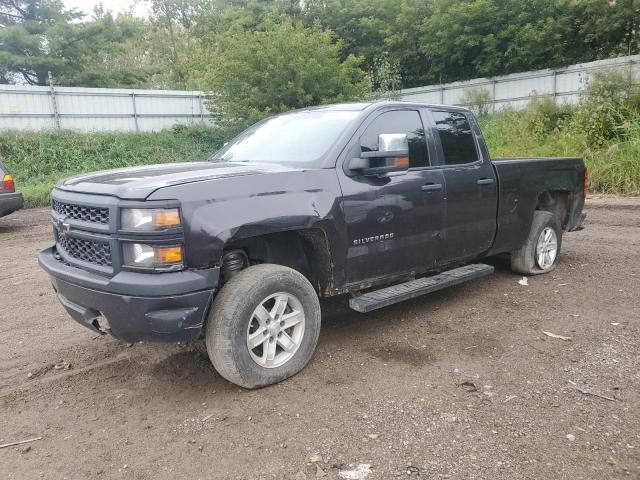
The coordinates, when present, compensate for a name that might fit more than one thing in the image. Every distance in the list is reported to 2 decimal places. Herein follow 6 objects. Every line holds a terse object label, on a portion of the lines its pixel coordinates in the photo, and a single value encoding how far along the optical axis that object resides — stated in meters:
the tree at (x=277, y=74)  18.77
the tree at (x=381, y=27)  26.62
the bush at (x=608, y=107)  13.44
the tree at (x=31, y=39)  24.75
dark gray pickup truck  3.08
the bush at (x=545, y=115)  16.09
